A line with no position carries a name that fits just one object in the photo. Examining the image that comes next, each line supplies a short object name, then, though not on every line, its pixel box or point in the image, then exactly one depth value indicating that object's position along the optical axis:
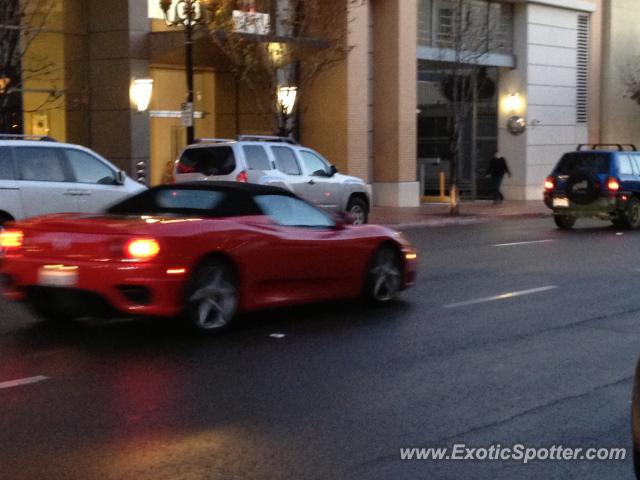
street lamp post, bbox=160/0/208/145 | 22.52
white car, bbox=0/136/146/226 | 15.16
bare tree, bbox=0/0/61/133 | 21.42
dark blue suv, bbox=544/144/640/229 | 23.08
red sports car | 9.12
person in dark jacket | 35.41
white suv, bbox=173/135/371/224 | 20.80
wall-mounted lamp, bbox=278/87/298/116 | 26.77
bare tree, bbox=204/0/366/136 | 25.75
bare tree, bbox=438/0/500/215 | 31.09
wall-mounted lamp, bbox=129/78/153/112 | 26.16
